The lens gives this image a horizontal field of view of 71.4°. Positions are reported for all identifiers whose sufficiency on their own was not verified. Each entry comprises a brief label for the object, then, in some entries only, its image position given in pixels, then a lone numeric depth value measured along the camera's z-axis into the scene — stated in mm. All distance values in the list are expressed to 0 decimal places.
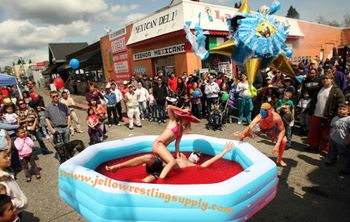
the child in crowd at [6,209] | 2191
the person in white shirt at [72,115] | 8473
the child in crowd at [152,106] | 9266
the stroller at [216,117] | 7680
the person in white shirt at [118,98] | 9273
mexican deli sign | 10984
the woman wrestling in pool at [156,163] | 3617
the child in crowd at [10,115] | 5945
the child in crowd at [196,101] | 8430
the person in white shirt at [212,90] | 8266
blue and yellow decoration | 3100
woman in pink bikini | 3499
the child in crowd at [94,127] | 6677
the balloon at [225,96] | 8312
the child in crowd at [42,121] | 8242
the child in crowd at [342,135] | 4371
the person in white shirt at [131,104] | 8641
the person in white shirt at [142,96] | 9043
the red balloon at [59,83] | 11023
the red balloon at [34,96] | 8369
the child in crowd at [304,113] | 6582
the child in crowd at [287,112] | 5459
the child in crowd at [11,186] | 2834
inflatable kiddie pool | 2523
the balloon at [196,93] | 8320
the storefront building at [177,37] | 11016
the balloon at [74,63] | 10220
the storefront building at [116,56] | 16078
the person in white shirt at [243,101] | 7855
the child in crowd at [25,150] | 4984
